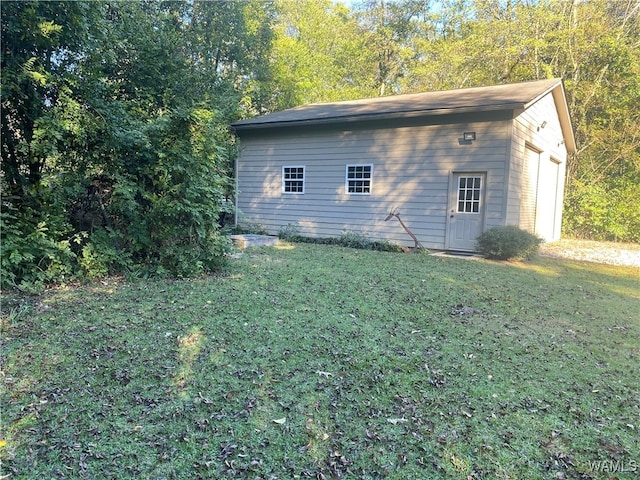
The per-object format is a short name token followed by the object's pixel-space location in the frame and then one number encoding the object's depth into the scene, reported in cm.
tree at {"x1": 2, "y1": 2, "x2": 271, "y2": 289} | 455
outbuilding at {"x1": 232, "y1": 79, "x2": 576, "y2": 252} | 932
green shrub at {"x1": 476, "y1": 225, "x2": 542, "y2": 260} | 845
